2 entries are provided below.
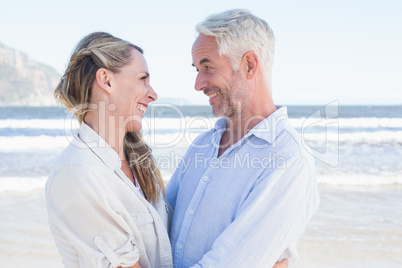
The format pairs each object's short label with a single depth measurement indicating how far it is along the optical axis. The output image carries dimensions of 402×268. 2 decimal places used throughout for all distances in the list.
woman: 1.73
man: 1.68
